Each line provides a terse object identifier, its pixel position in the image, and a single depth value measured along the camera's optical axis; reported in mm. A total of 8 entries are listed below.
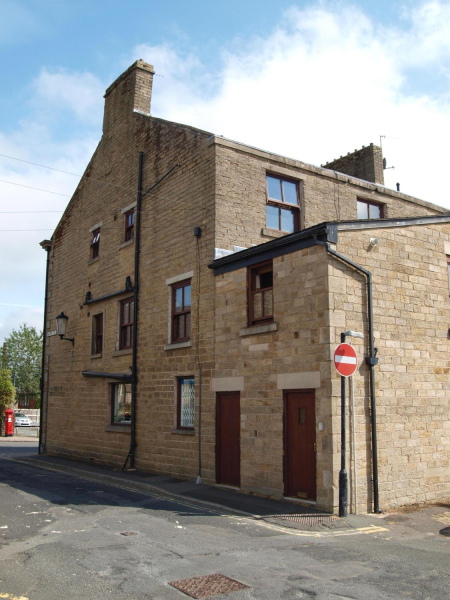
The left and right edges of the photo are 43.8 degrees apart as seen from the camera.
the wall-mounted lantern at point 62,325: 20752
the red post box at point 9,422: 35000
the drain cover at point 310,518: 9586
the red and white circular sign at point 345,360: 10039
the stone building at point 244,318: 11070
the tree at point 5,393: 35125
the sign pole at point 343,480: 9961
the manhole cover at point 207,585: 5980
